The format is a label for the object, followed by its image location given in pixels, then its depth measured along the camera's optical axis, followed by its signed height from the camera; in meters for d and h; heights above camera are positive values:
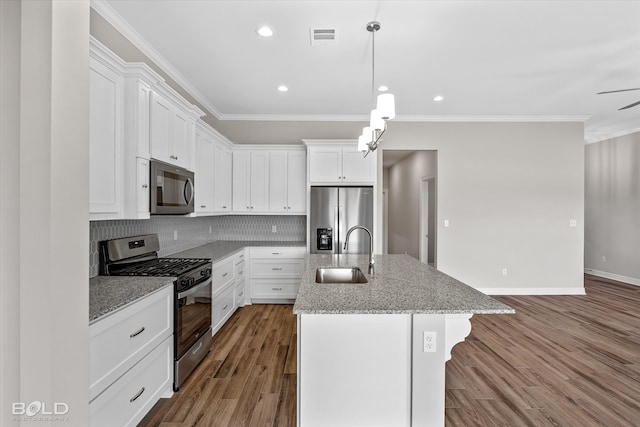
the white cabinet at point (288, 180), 4.63 +0.52
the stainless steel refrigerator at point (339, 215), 4.29 -0.01
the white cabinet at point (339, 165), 4.42 +0.72
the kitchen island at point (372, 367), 1.62 -0.81
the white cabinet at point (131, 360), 1.49 -0.83
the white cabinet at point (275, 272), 4.41 -0.83
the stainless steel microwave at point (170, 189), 2.32 +0.21
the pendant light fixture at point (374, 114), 1.96 +0.68
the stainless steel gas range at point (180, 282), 2.26 -0.54
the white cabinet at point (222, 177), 4.00 +0.52
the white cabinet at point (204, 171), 3.38 +0.50
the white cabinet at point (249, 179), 4.63 +0.53
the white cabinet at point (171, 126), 2.35 +0.75
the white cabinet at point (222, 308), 3.16 -1.05
